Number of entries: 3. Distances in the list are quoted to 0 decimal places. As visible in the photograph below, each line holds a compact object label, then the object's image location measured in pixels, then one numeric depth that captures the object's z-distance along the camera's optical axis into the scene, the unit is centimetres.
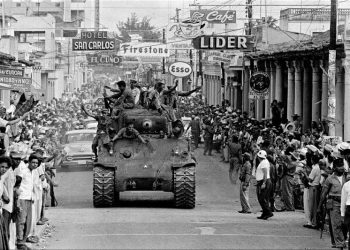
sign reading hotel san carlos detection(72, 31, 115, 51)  5619
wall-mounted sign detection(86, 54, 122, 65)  6594
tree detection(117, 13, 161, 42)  15534
